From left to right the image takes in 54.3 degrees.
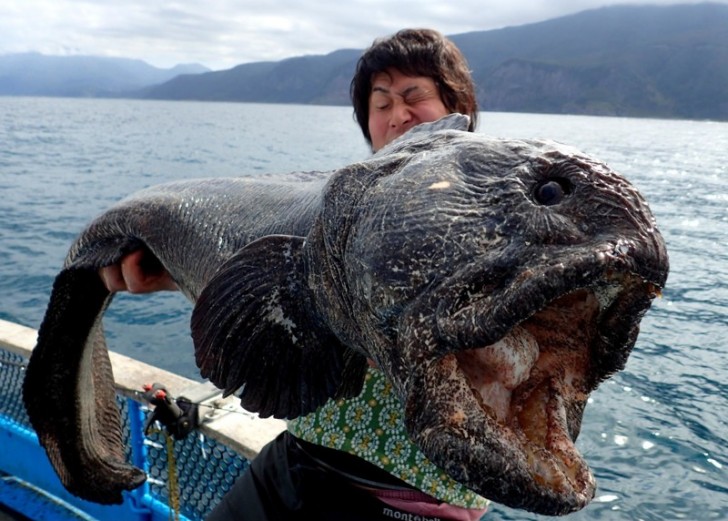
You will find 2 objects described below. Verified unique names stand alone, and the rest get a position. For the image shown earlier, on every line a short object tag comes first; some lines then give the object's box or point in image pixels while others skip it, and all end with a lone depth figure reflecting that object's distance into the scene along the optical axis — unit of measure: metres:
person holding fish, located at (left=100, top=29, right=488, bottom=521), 0.82
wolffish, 0.51
